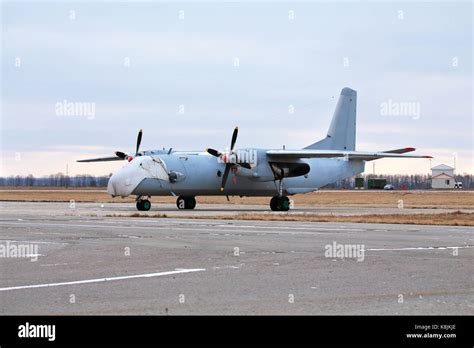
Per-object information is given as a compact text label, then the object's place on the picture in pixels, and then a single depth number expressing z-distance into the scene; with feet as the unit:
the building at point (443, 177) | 637.30
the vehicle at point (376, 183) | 568.41
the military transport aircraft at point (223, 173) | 157.99
